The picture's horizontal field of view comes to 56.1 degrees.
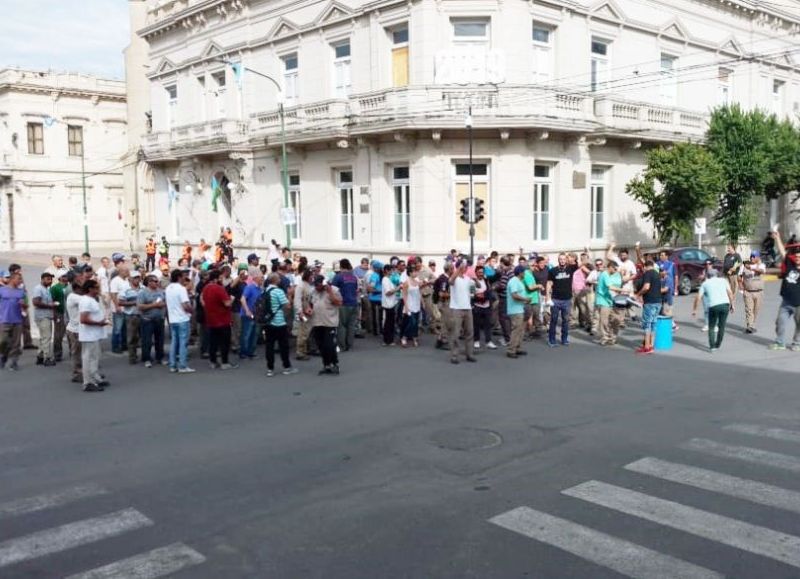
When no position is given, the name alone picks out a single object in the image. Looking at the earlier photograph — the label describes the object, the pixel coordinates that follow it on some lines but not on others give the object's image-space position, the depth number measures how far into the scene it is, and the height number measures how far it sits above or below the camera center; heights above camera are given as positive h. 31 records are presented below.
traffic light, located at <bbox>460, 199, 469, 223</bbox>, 22.23 +0.84
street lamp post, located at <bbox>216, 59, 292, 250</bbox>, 26.91 +2.58
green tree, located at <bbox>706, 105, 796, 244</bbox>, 29.11 +3.03
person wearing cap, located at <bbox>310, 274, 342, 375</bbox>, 12.48 -1.28
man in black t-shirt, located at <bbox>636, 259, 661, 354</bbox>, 14.35 -1.22
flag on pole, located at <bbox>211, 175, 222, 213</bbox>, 34.38 +2.39
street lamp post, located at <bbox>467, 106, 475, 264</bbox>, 22.27 +0.49
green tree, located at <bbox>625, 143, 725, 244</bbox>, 26.36 +1.78
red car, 24.61 -1.00
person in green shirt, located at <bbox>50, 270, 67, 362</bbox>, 14.38 -1.35
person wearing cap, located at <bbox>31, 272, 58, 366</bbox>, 13.57 -1.27
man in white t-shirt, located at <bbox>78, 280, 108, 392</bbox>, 11.48 -1.39
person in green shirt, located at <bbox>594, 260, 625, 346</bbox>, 15.38 -1.46
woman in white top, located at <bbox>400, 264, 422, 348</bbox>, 15.66 -1.37
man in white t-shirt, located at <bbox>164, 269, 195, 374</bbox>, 13.01 -1.28
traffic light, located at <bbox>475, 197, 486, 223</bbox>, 22.55 +0.88
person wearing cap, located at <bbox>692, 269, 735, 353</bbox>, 14.26 -1.29
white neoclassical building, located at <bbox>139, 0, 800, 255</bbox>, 24.67 +4.86
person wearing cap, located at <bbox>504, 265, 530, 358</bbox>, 13.97 -1.30
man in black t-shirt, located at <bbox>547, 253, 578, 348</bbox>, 15.38 -1.21
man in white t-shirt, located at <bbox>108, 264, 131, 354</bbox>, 14.60 -1.23
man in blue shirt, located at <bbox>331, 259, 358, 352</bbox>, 14.93 -1.20
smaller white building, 54.16 +6.61
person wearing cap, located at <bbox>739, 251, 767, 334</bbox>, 16.50 -1.16
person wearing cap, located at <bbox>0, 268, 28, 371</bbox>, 13.31 -1.25
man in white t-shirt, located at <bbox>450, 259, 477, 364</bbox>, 13.62 -1.23
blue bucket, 14.60 -1.89
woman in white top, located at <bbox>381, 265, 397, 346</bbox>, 15.84 -1.40
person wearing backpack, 12.65 -1.31
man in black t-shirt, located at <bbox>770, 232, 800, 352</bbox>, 14.21 -1.24
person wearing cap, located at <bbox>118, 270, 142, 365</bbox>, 13.91 -1.42
